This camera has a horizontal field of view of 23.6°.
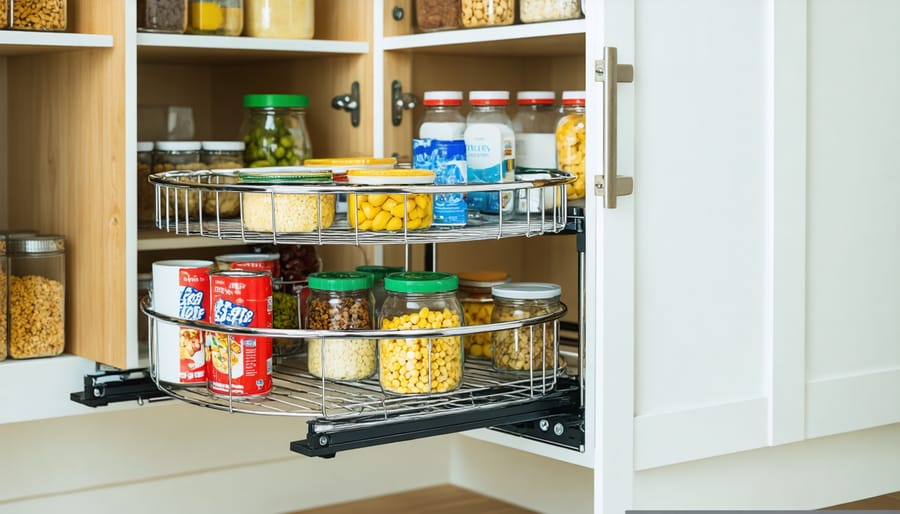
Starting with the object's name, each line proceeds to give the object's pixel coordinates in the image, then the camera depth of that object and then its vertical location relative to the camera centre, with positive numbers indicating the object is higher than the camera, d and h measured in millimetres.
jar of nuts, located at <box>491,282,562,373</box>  2003 -181
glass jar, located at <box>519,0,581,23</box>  2013 +133
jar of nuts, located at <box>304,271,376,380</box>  1962 -165
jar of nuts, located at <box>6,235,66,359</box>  2059 -148
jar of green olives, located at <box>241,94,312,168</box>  2222 +21
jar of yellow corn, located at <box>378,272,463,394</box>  1905 -178
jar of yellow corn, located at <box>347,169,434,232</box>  1903 -58
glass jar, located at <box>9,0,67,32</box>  2013 +130
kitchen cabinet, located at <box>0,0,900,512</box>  1907 -67
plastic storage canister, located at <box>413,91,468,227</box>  1975 -2
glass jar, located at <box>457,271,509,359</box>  2131 -159
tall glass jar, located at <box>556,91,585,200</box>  2056 +4
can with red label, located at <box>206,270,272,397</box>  1901 -175
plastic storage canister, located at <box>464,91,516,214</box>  2035 -1
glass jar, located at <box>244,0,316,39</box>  2168 +147
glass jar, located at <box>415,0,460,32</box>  2150 +148
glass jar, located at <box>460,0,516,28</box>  2081 +139
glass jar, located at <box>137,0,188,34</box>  2084 +138
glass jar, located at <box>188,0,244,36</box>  2132 +144
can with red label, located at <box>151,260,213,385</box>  1947 -156
